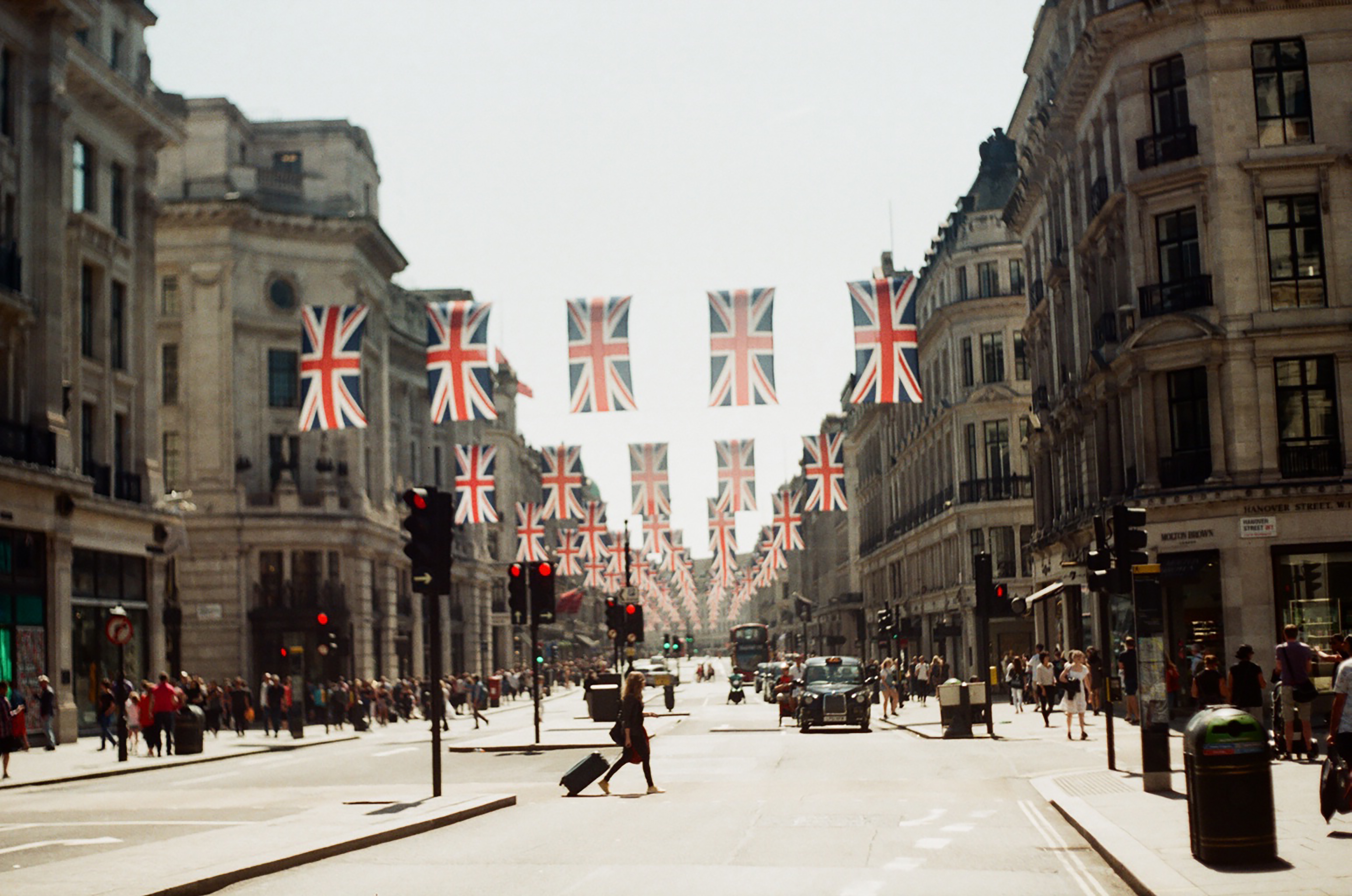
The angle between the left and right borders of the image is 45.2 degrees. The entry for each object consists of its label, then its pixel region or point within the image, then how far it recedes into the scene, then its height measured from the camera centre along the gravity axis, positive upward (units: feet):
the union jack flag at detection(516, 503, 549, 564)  243.60 +12.93
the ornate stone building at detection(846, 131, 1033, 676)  227.81 +26.12
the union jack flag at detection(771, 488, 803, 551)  252.42 +13.75
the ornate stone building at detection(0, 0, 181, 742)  133.80 +25.99
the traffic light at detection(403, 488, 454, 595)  67.21 +3.70
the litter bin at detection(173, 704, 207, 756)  120.06 -7.34
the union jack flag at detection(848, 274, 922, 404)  116.26 +18.83
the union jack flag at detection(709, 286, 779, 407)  115.55 +18.58
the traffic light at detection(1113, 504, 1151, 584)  72.79 +2.52
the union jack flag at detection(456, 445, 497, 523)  205.98 +17.19
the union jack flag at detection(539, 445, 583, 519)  211.00 +17.21
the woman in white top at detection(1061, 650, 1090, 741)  110.01 -5.98
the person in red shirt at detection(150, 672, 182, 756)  122.93 -5.48
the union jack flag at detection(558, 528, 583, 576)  240.94 +9.24
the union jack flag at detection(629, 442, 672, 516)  191.31 +15.80
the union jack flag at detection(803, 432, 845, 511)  200.44 +16.71
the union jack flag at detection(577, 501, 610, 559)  237.45 +12.20
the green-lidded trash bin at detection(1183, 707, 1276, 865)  41.65 -5.29
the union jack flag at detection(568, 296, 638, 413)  117.50 +18.71
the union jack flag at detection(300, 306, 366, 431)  150.61 +23.48
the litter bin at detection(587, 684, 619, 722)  145.79 -7.74
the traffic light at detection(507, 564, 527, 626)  120.47 +1.88
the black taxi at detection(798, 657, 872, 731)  132.87 -7.94
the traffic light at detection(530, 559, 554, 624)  114.62 +1.97
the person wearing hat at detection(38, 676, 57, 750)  122.52 -4.98
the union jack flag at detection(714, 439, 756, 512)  198.80 +17.34
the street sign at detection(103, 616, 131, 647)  111.45 +0.28
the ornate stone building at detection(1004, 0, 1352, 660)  116.98 +21.19
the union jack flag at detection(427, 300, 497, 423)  127.65 +20.33
